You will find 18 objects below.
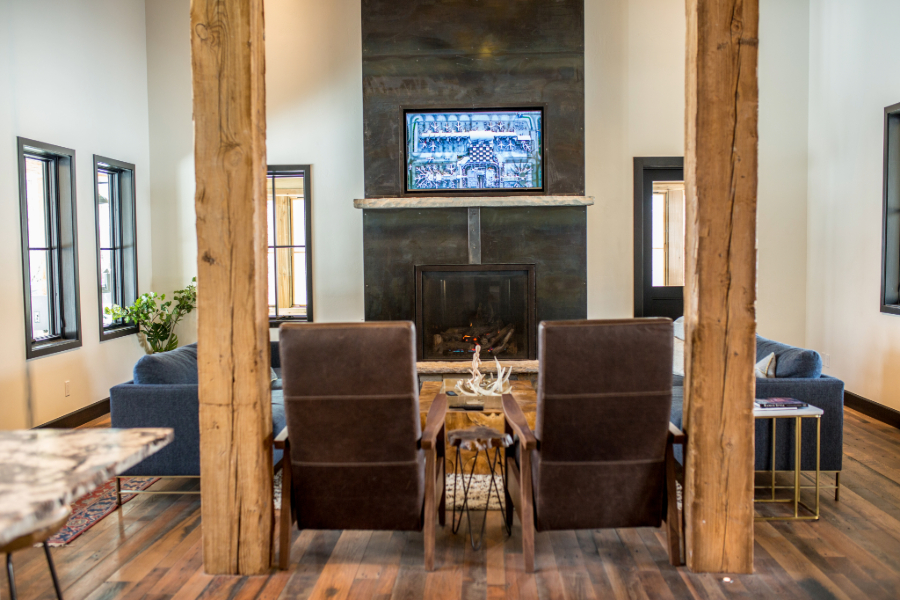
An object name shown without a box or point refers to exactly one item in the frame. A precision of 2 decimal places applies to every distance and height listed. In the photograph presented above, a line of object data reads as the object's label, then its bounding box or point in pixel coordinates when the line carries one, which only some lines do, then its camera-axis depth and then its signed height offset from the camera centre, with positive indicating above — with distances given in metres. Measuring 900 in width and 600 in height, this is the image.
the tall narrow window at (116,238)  5.68 +0.31
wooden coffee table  3.50 -0.82
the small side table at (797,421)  2.93 -0.74
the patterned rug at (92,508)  2.93 -1.20
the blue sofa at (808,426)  3.19 -0.80
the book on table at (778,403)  2.97 -0.65
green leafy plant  5.51 -0.37
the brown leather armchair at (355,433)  2.30 -0.61
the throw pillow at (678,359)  4.62 -0.67
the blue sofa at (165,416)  3.26 -0.74
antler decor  3.94 -0.75
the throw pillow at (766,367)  3.55 -0.57
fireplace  5.93 -0.42
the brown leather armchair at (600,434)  2.31 -0.62
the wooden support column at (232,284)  2.42 -0.05
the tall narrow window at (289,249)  6.26 +0.21
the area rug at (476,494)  3.23 -1.18
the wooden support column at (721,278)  2.36 -0.05
